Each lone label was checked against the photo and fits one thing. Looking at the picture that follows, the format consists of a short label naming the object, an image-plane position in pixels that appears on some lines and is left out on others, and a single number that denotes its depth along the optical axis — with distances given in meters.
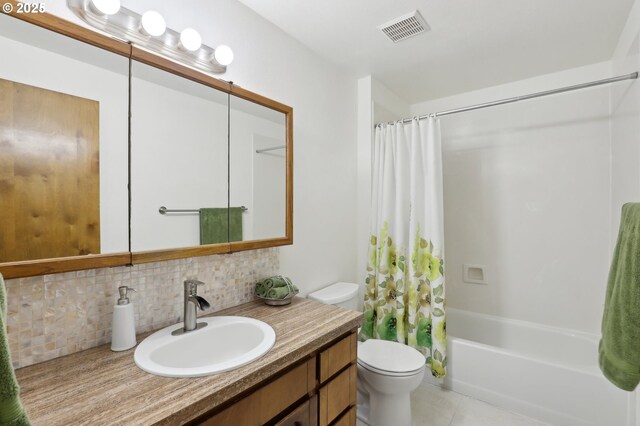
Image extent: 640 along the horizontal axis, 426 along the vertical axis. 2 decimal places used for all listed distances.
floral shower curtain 2.16
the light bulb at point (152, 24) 1.17
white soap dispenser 1.09
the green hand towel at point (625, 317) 1.02
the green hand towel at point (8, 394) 0.46
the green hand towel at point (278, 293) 1.59
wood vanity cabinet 0.96
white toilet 1.68
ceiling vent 1.74
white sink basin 0.97
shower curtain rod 1.65
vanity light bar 1.09
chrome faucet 1.25
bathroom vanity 0.78
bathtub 1.75
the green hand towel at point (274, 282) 1.64
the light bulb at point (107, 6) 1.07
